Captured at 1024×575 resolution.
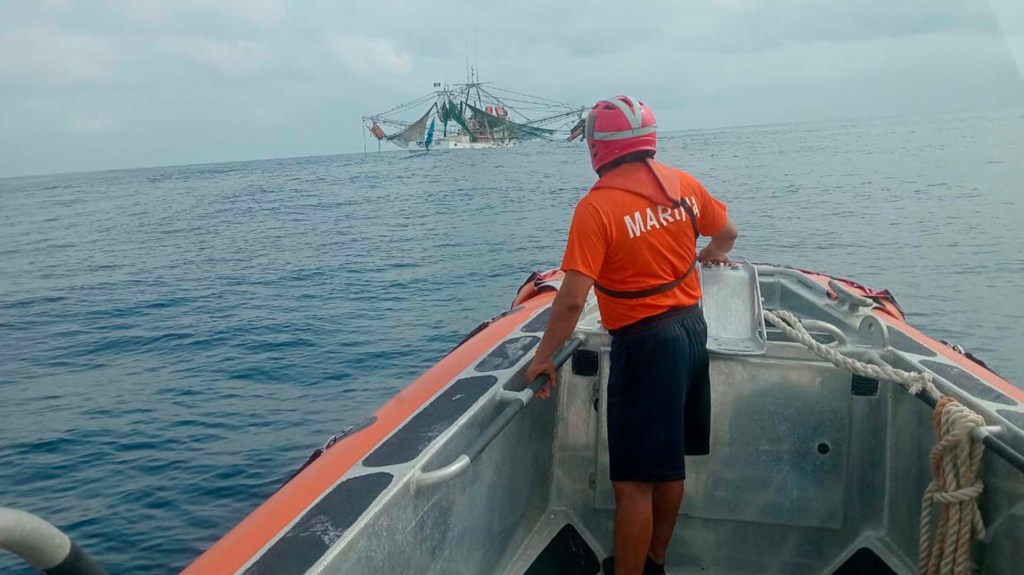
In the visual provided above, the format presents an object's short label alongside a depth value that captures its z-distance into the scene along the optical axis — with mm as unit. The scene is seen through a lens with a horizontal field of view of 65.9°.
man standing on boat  2576
